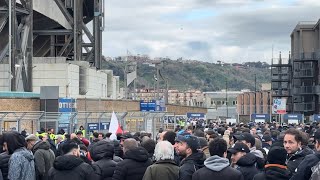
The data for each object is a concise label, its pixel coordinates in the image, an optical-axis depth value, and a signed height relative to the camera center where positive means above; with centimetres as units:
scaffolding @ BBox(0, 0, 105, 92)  4916 +629
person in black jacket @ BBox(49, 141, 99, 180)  962 -85
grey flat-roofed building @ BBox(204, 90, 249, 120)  19312 +125
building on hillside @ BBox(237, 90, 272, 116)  13575 +69
